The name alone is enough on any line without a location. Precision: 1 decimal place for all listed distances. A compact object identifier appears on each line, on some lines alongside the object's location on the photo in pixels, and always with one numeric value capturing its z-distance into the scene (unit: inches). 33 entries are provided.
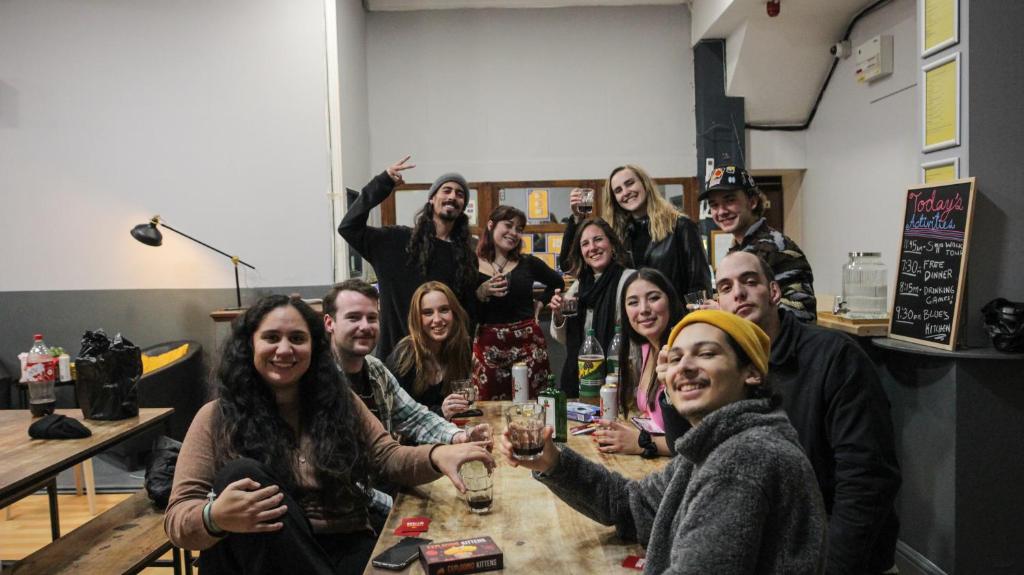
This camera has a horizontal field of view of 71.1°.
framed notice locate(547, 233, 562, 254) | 287.1
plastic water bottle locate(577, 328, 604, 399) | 105.4
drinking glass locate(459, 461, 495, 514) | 68.5
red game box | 54.5
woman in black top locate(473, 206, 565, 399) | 132.3
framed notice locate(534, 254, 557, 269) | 288.4
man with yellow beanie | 44.8
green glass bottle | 88.4
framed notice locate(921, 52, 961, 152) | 111.8
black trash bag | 116.0
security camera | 249.6
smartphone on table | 56.4
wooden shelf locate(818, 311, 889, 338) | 123.0
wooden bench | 94.3
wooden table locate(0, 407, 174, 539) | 90.4
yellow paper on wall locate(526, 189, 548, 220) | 287.7
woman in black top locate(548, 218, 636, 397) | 131.2
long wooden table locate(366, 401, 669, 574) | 57.3
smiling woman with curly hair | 68.5
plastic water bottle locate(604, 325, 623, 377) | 105.1
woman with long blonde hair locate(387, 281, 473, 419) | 114.5
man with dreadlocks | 138.0
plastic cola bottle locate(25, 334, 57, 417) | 118.6
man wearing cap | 101.3
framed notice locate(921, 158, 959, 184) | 113.0
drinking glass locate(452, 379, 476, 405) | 101.9
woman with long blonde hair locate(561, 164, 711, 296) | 135.4
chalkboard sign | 109.7
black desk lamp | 209.2
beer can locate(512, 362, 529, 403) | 100.7
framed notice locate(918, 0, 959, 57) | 111.4
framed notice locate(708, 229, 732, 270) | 282.4
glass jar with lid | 134.5
